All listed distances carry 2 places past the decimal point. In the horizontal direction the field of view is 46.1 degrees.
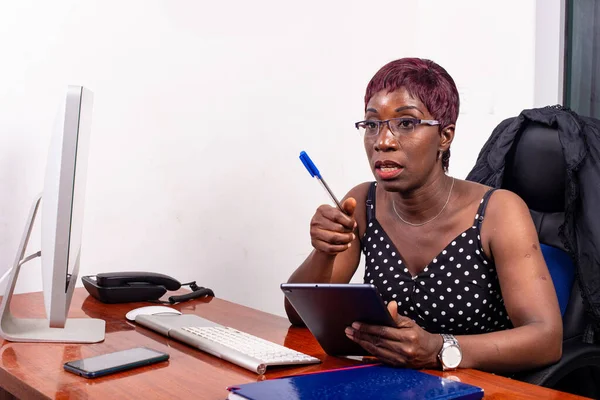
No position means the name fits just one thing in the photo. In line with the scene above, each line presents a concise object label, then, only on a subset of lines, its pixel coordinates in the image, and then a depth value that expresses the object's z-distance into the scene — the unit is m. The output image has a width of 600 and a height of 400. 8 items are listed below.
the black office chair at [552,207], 1.60
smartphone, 1.16
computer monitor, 1.24
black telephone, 1.80
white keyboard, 1.20
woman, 1.44
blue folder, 0.99
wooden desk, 1.08
